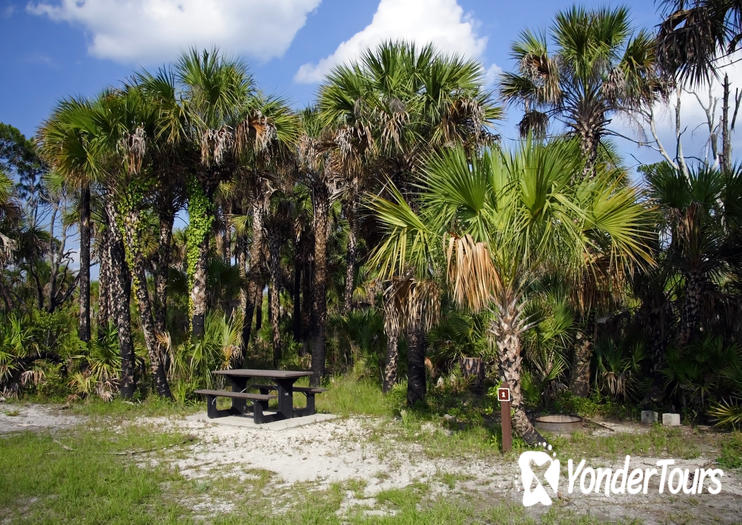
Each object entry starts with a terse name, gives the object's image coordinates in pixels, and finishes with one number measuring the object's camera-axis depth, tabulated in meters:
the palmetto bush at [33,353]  14.09
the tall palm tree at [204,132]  13.10
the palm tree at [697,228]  10.43
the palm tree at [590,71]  11.50
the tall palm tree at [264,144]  13.37
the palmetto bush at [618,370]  11.77
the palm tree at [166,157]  13.03
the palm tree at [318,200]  16.12
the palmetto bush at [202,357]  13.54
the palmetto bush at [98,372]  13.59
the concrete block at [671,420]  10.27
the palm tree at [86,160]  12.68
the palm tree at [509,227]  7.98
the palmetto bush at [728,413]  9.32
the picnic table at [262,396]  11.43
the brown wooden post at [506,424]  8.26
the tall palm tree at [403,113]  12.18
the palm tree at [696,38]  9.34
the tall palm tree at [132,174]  12.60
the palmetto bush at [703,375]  10.05
